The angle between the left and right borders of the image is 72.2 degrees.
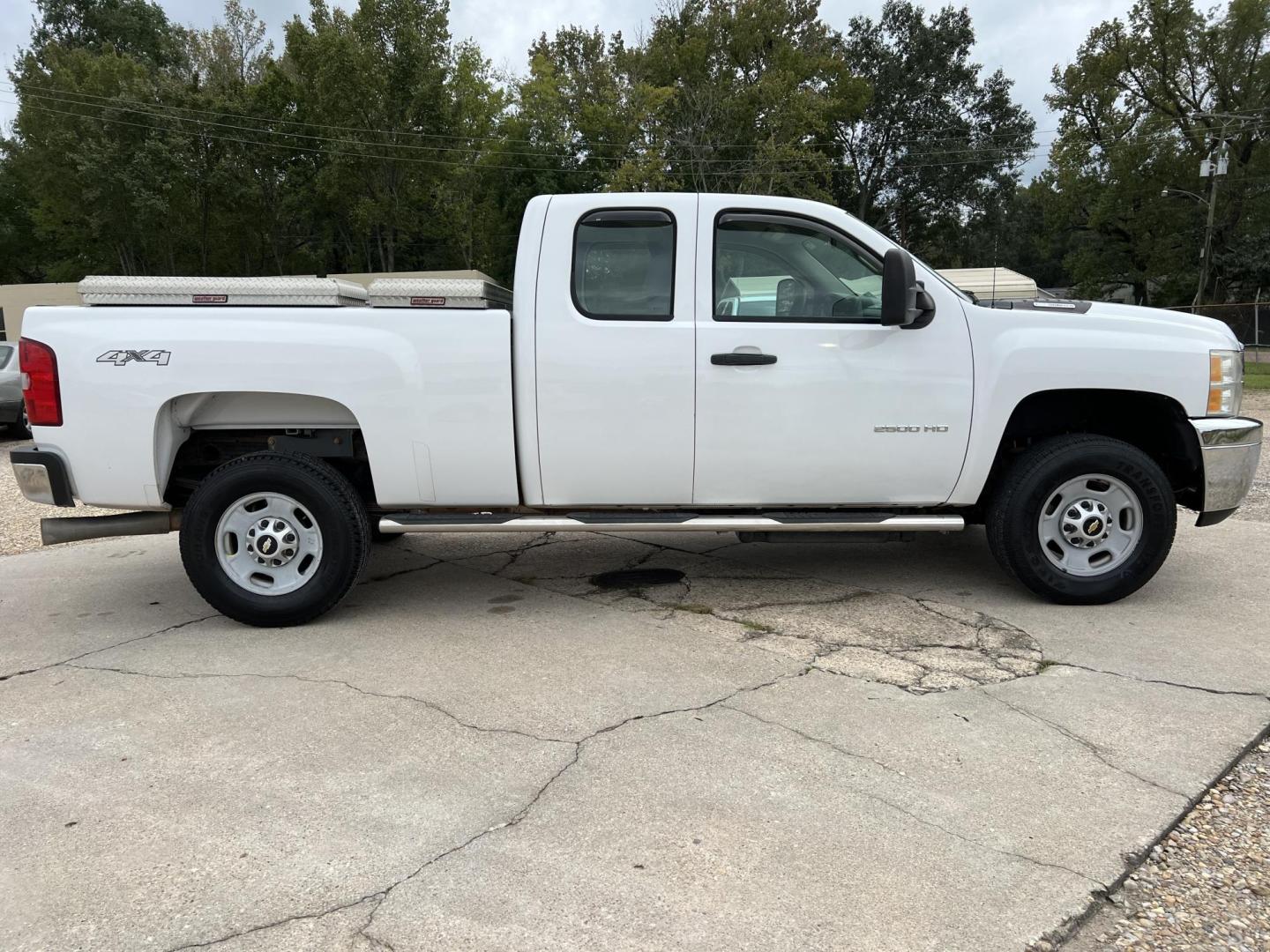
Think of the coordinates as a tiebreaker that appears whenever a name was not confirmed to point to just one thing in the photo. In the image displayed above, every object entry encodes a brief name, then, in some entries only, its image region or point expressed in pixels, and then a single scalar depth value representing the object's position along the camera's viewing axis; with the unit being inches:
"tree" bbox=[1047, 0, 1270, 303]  1501.0
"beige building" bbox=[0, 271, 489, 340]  1300.4
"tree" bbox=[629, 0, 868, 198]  1362.0
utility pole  1298.0
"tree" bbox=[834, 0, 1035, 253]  2018.9
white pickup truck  171.9
